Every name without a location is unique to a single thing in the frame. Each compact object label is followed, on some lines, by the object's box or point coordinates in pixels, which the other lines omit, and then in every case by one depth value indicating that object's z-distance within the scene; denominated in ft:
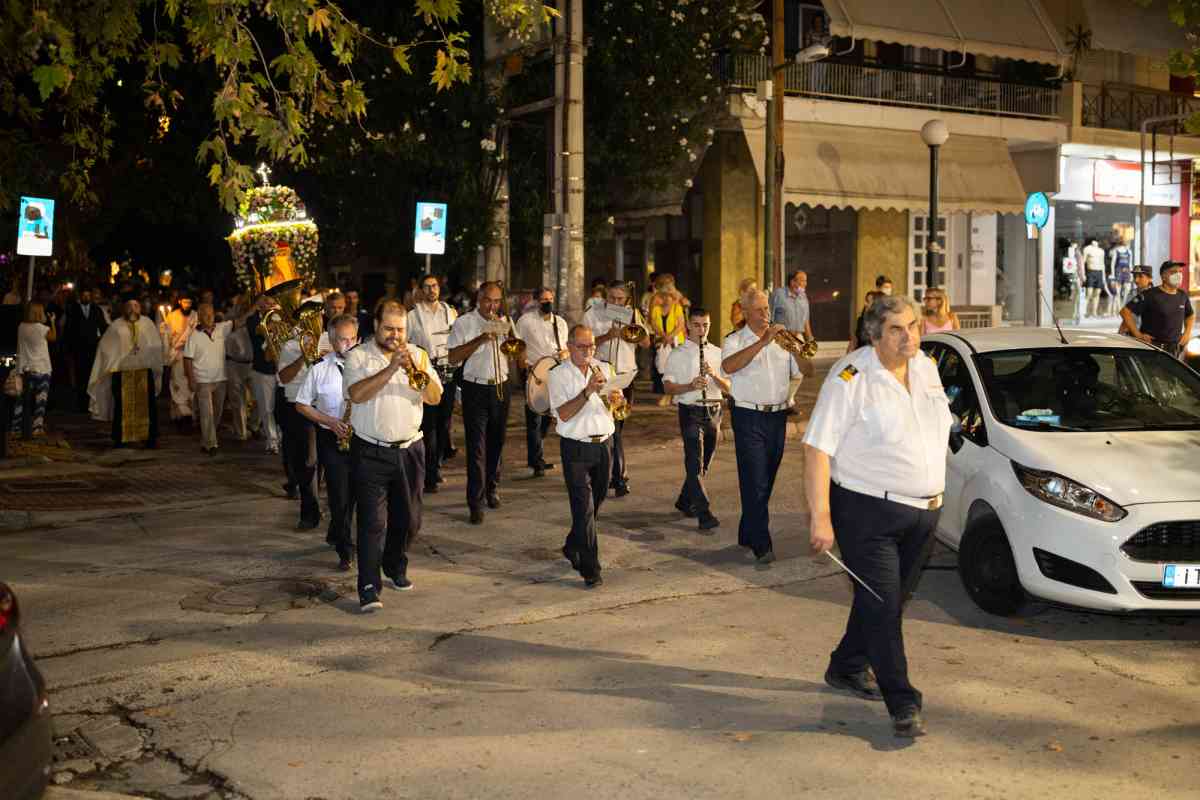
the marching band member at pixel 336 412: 30.12
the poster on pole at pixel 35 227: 51.75
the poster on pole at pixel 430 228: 57.47
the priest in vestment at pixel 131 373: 52.06
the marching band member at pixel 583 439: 27.89
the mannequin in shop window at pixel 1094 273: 107.55
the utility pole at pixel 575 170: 57.52
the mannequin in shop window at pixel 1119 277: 109.70
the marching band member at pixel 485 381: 36.52
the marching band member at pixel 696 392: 33.60
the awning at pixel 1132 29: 87.35
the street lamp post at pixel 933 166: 62.64
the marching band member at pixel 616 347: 38.52
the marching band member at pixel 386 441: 26.43
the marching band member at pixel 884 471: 18.45
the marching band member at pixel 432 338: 40.55
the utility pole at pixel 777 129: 69.62
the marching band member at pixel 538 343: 40.11
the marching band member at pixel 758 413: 29.76
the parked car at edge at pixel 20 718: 13.28
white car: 22.24
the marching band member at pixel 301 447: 34.83
